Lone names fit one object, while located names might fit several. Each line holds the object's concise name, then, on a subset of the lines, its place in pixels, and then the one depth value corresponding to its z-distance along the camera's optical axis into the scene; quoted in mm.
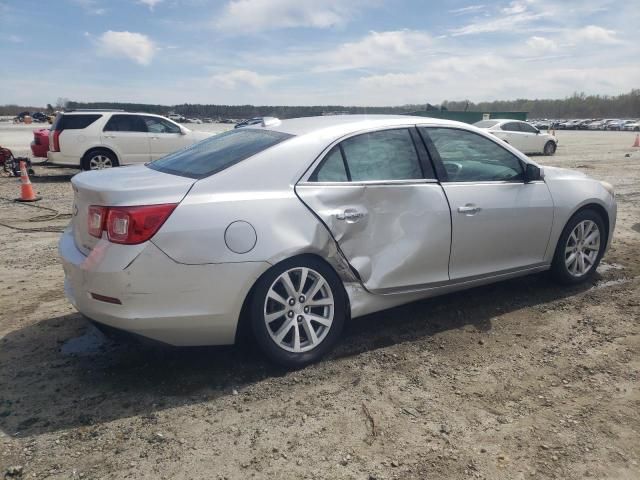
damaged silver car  3008
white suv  12852
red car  14031
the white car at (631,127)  58903
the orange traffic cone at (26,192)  9773
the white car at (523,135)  19828
